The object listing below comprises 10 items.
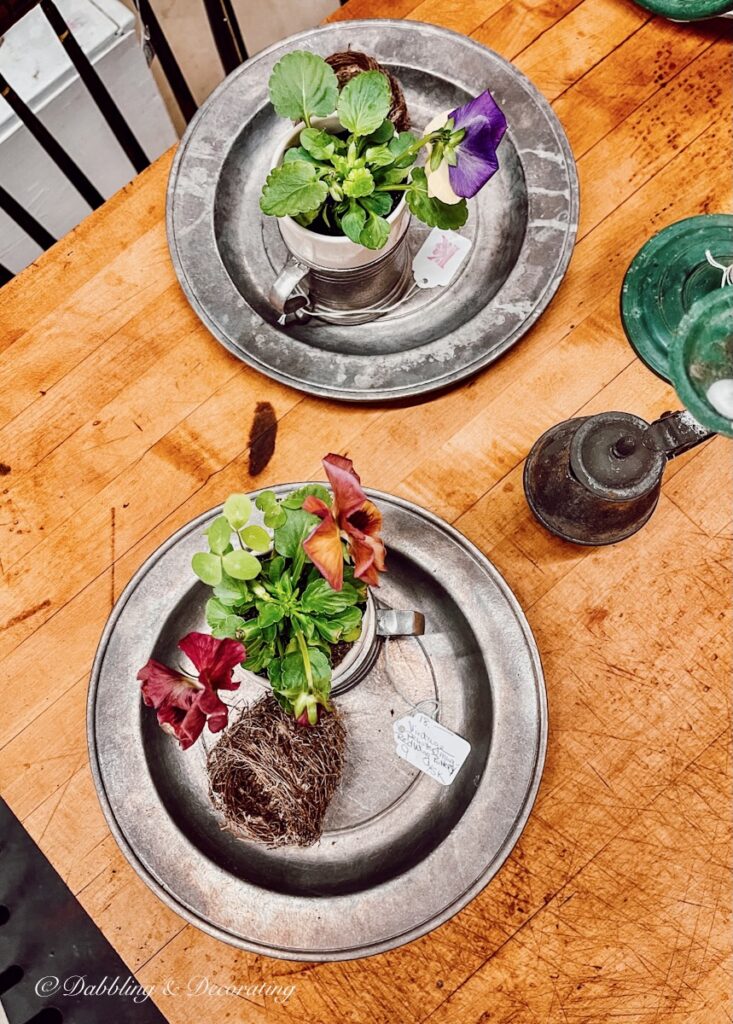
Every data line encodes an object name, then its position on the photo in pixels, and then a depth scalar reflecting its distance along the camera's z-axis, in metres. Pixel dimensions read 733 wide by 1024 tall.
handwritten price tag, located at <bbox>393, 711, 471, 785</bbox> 0.96
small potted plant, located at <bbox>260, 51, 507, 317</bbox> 0.80
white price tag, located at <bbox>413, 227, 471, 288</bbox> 1.07
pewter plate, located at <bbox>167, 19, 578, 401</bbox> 1.00
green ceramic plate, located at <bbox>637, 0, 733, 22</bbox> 1.08
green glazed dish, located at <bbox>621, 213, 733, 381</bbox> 1.05
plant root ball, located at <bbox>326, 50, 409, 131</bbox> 1.01
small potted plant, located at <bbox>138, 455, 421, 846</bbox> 0.68
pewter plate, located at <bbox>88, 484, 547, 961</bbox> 0.91
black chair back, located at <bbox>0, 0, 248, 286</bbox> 1.25
